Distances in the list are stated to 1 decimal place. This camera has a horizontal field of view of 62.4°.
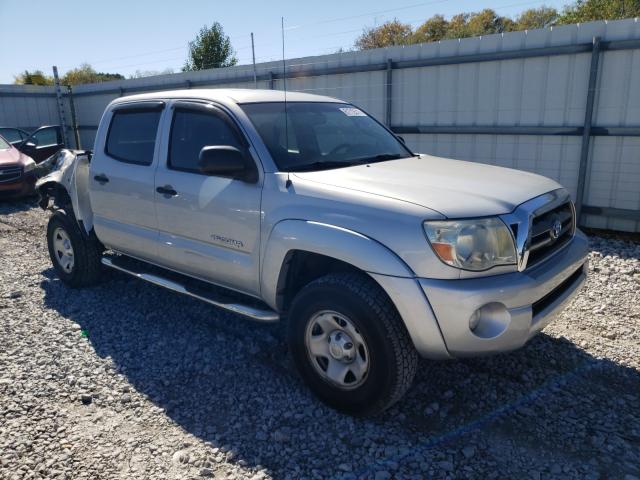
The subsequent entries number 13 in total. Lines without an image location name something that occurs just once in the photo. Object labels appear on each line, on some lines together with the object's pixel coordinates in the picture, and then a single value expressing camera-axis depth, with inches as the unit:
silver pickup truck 108.9
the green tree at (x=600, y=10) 1138.7
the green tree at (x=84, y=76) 2311.6
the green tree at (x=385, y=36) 1784.3
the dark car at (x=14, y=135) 491.5
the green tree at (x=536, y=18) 1646.2
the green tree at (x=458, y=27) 1737.0
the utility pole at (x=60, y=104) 664.6
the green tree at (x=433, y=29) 1984.5
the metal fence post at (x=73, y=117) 684.0
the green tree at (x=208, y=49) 1392.7
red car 413.1
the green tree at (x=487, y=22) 1835.6
